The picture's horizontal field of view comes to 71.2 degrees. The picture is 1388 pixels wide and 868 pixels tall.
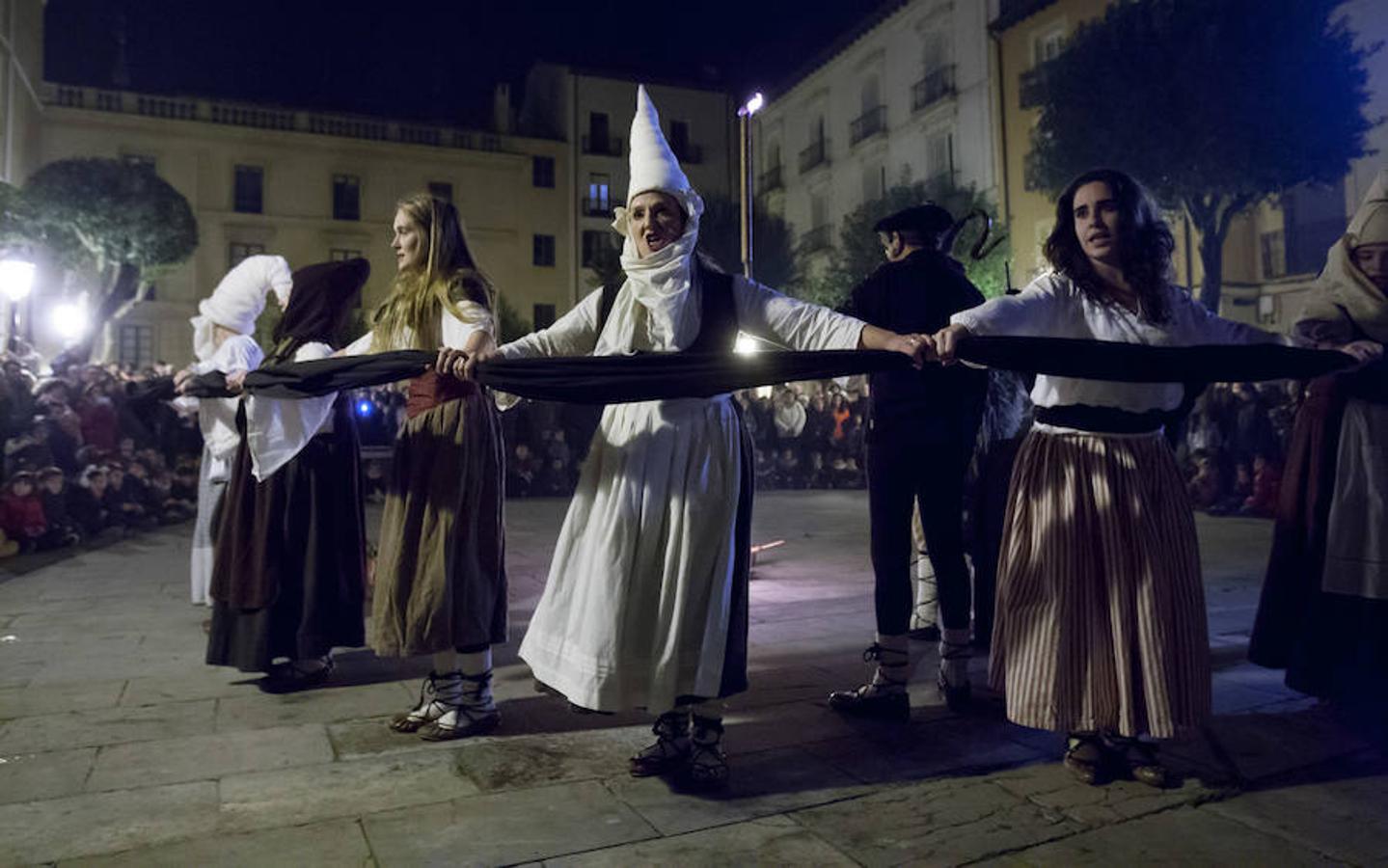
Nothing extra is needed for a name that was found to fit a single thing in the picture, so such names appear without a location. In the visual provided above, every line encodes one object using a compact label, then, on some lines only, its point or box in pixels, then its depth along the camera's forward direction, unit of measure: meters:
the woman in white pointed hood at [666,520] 2.91
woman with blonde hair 3.45
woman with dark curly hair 2.90
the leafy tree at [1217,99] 18.27
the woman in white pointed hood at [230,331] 4.54
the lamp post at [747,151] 7.68
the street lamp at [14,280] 11.24
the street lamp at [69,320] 21.67
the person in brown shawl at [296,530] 3.98
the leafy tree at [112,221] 20.22
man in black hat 3.68
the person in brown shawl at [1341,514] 3.48
